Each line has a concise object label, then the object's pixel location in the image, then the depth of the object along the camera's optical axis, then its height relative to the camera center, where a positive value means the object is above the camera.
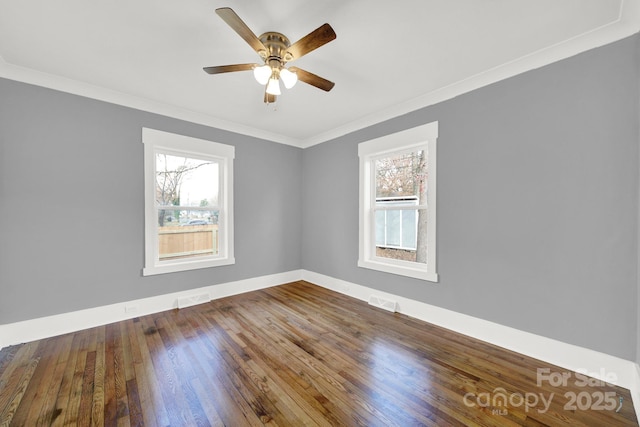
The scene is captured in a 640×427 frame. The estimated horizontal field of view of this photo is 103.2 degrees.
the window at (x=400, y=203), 3.06 +0.10
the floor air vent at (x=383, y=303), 3.35 -1.27
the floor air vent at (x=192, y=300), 3.46 -1.30
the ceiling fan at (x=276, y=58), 1.75 +1.14
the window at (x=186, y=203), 3.31 +0.07
